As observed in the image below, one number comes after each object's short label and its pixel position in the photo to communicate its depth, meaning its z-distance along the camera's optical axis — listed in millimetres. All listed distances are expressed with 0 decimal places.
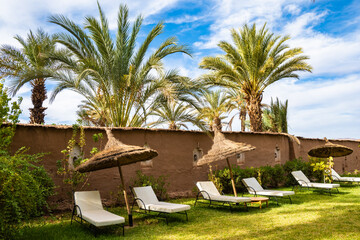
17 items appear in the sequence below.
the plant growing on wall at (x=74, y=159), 8395
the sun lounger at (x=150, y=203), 6964
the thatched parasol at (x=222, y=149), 8711
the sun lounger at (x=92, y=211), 5789
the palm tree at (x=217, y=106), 21453
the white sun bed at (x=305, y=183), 11016
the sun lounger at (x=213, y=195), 8188
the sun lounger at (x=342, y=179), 13662
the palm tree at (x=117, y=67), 11063
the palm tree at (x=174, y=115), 13114
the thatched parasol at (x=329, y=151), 12680
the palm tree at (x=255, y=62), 15156
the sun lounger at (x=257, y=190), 9078
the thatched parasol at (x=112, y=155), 6531
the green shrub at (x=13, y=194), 4856
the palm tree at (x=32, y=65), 10719
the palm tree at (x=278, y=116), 23297
